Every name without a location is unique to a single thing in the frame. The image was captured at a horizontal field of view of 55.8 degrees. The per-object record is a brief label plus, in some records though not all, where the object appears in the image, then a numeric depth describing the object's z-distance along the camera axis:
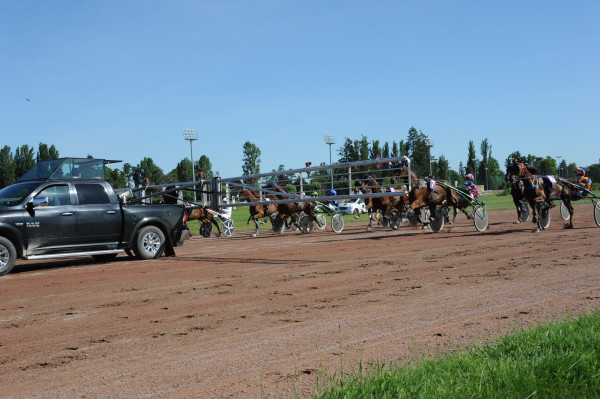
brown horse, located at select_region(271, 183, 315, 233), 24.26
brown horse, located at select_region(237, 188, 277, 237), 24.84
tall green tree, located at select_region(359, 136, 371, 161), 87.50
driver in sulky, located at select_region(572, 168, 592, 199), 19.75
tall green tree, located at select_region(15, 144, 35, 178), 84.38
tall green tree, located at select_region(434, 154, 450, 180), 100.66
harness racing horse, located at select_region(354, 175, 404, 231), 23.48
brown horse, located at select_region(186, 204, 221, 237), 25.64
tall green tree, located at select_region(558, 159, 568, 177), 155.31
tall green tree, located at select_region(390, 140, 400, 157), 96.00
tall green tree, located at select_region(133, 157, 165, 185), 107.57
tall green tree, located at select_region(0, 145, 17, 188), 81.00
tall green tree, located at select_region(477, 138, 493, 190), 115.88
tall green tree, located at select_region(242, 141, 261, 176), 109.94
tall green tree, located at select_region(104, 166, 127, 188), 100.62
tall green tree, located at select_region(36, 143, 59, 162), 90.88
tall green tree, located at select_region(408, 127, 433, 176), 90.88
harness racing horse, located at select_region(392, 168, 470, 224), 19.62
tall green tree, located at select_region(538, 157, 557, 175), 137.00
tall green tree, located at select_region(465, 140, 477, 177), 119.31
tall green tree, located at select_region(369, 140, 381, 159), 92.72
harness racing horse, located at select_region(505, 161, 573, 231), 18.19
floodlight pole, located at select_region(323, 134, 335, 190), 86.69
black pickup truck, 11.66
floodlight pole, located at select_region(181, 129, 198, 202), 81.81
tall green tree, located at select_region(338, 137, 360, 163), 86.64
